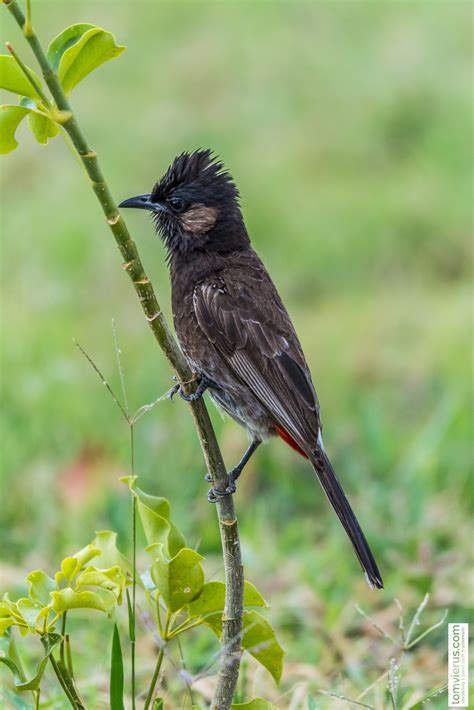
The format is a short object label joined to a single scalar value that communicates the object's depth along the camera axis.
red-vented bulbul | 6.50
